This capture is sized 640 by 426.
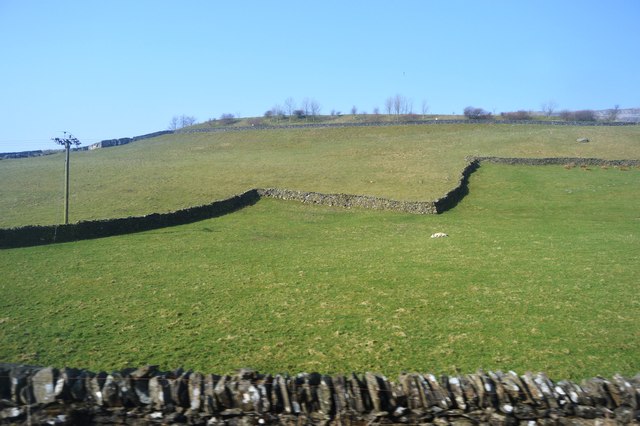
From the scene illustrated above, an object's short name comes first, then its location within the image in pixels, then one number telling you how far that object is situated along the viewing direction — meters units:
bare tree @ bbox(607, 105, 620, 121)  153.26
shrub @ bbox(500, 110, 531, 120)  122.38
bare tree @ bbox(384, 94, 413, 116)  182.20
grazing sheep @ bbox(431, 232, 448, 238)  27.35
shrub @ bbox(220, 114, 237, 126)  137.34
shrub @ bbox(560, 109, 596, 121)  135.73
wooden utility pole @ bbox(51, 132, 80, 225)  33.47
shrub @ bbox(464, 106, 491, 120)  112.08
